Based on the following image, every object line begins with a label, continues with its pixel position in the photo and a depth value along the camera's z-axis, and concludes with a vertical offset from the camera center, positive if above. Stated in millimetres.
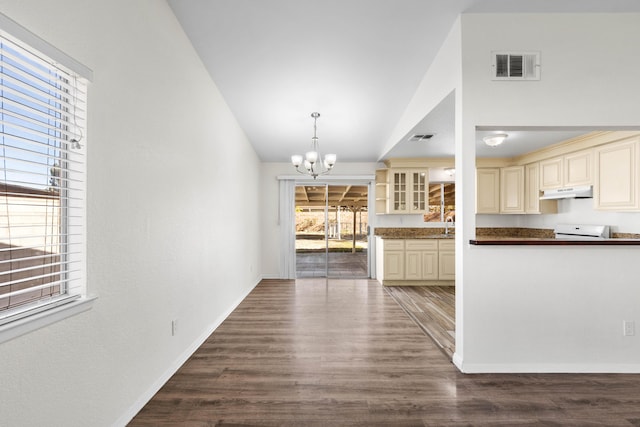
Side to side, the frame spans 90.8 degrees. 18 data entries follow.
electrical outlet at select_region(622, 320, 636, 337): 2594 -888
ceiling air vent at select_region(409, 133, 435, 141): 4480 +1165
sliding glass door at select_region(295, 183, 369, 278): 6730 -155
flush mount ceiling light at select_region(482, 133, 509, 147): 4270 +1069
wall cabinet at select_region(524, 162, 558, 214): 5293 +391
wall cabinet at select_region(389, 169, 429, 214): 6168 +512
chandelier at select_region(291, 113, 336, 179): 4117 +793
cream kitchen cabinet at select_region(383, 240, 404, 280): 5789 -790
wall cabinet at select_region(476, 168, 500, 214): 5961 +507
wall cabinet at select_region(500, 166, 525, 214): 5668 +520
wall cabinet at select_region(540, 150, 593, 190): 4309 +711
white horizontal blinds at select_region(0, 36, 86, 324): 1285 +160
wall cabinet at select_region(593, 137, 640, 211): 3637 +522
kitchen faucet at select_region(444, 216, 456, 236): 6348 -132
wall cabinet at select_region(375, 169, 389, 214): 6344 +524
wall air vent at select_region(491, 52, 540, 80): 2658 +1289
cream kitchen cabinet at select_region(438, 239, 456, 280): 5785 -799
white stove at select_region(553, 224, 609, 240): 4258 -189
